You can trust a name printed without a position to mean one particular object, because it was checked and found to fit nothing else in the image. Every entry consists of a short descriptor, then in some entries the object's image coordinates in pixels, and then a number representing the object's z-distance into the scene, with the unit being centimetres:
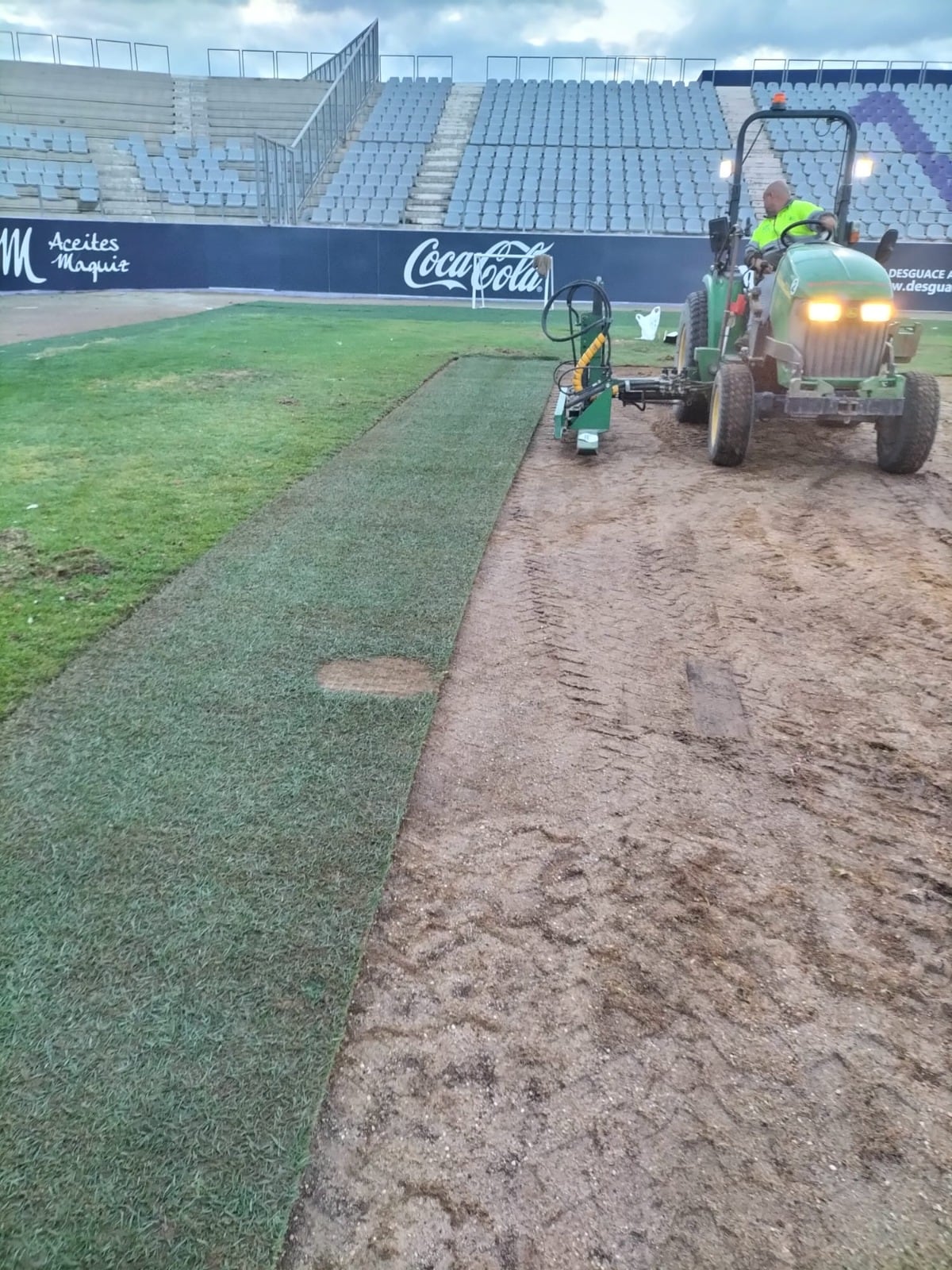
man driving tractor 679
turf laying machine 610
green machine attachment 726
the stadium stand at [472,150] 2366
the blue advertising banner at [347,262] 2040
